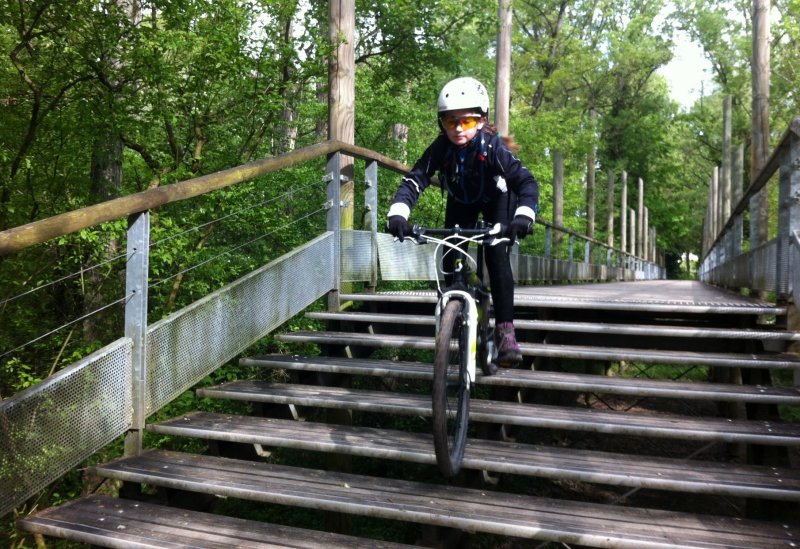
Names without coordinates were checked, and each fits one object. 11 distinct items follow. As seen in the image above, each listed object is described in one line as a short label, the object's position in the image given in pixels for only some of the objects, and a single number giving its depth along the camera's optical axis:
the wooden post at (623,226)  35.21
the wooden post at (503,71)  13.14
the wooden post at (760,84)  14.54
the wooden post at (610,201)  35.17
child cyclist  3.14
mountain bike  2.61
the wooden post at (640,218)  42.09
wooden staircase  2.47
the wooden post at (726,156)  28.45
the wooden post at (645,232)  44.66
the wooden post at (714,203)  35.41
